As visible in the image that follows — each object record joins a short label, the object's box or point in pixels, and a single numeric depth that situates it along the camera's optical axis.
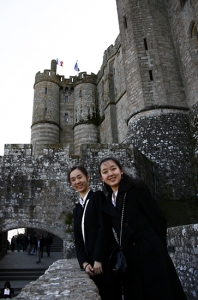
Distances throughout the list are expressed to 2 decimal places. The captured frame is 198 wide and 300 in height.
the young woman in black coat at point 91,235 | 2.41
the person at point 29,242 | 15.89
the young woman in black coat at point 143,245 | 2.10
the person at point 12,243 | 17.80
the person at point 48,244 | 14.05
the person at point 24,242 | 17.52
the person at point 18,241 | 17.50
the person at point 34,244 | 16.19
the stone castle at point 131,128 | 8.79
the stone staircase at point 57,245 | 17.08
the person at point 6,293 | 6.89
